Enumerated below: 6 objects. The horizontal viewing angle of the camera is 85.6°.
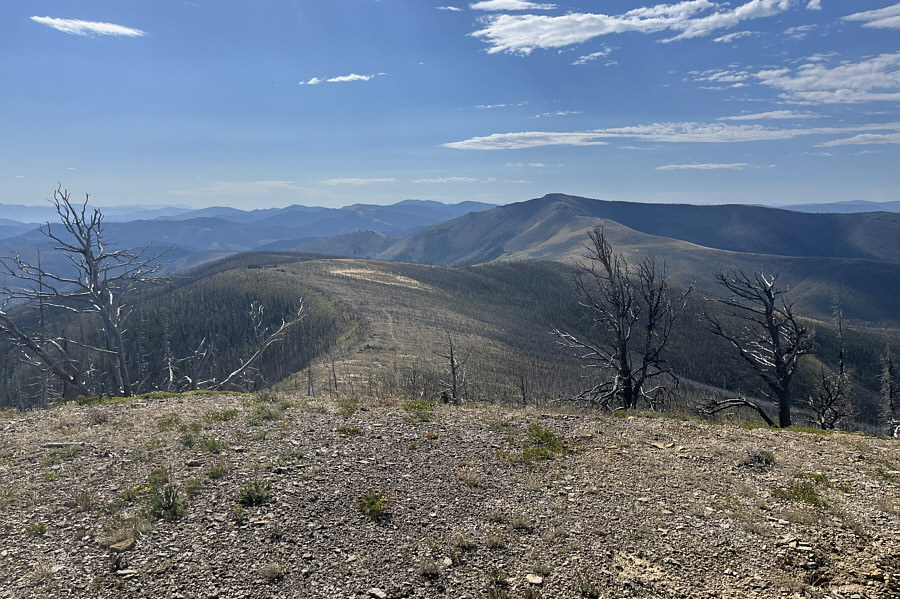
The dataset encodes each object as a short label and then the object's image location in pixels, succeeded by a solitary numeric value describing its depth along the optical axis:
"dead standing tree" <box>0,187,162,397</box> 22.47
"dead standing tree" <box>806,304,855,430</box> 34.44
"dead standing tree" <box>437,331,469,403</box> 41.19
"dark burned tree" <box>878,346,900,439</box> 48.17
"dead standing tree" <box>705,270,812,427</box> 22.95
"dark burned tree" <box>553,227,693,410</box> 23.94
